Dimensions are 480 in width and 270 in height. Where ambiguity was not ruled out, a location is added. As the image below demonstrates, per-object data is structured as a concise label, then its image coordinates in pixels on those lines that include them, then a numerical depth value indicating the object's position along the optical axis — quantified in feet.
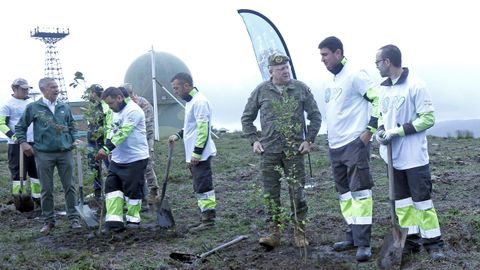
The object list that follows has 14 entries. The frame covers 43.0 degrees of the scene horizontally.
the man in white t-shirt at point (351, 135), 19.34
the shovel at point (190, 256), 20.04
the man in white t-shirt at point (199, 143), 25.27
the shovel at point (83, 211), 26.40
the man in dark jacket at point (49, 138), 26.66
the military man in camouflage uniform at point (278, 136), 21.01
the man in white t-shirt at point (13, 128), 32.32
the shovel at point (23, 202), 32.37
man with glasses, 18.26
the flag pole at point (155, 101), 75.10
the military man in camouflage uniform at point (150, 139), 31.96
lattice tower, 200.87
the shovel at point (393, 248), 17.63
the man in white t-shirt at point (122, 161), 25.40
